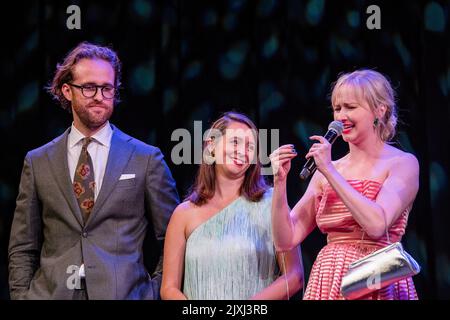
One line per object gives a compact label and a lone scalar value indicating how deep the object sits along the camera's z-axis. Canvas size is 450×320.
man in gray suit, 5.13
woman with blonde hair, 4.58
